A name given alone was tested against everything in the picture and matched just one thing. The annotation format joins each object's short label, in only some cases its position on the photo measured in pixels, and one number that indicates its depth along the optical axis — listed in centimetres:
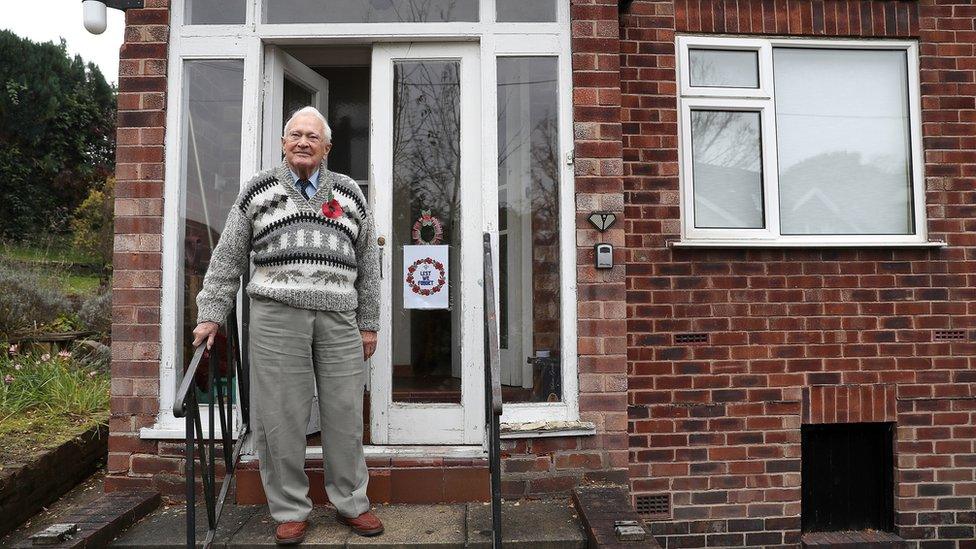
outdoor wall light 341
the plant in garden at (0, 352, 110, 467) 370
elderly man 288
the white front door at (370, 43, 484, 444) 358
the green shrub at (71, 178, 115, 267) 1259
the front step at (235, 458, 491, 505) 333
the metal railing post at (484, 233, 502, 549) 266
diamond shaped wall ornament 347
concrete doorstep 290
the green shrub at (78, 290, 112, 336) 720
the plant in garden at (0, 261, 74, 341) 638
